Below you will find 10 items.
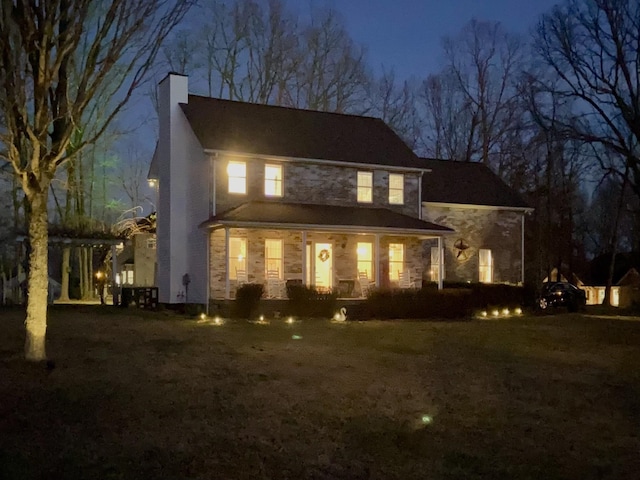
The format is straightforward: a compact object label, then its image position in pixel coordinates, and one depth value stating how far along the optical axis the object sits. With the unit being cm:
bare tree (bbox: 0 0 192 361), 986
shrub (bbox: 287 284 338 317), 1997
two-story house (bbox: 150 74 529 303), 2312
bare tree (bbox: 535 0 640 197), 2586
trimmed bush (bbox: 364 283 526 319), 2077
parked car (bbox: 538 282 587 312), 2823
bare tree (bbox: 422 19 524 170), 4300
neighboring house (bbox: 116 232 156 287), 3484
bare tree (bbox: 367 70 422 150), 4269
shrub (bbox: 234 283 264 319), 1989
